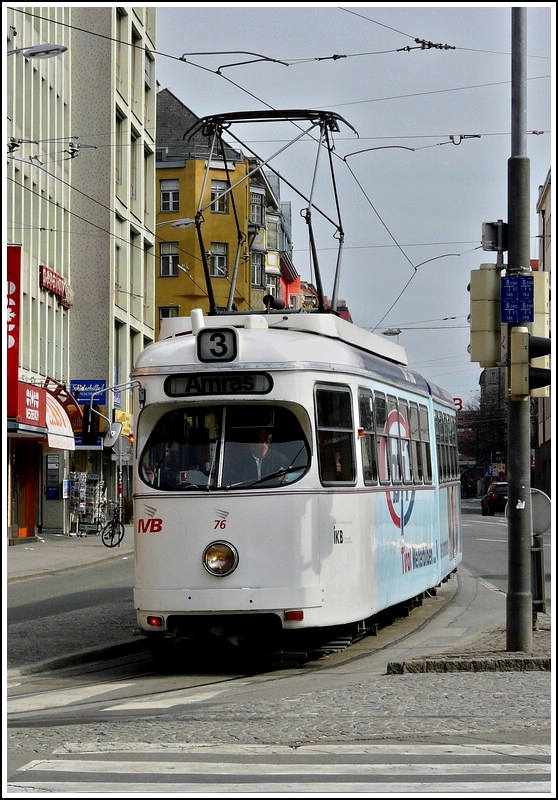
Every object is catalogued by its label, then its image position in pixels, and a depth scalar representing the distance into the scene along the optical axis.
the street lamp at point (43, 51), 25.56
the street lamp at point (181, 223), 30.03
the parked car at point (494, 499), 68.50
